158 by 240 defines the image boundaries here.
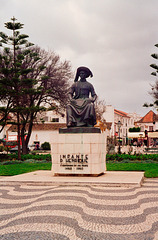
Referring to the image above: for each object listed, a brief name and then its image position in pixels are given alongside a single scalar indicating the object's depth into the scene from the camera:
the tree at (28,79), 20.36
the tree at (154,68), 20.39
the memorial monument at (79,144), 9.60
